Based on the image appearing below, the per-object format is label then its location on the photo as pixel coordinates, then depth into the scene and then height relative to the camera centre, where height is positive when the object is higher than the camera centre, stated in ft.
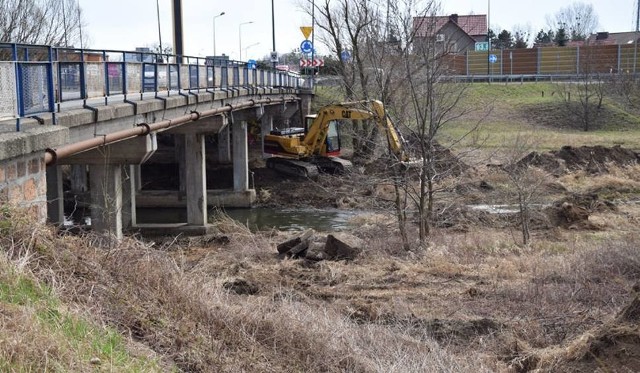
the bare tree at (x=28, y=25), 107.76 +8.12
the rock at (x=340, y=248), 55.31 -11.68
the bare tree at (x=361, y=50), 77.87 +3.63
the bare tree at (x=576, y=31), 362.33 +20.24
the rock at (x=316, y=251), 54.95 -11.93
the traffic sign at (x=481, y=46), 267.92 +10.15
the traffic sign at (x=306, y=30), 152.32 +9.19
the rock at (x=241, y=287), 42.32 -11.09
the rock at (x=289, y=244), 57.72 -11.80
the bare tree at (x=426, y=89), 60.13 -0.98
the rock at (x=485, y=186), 105.19 -14.32
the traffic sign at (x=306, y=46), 167.95 +6.91
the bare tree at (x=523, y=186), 63.57 -9.35
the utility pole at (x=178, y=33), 99.99 +5.83
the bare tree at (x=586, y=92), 178.91 -4.03
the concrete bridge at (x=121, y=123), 31.68 -2.65
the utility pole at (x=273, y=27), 195.11 +12.55
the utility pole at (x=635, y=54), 227.57 +5.81
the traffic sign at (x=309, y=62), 204.84 +4.26
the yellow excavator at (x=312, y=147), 112.88 -9.95
